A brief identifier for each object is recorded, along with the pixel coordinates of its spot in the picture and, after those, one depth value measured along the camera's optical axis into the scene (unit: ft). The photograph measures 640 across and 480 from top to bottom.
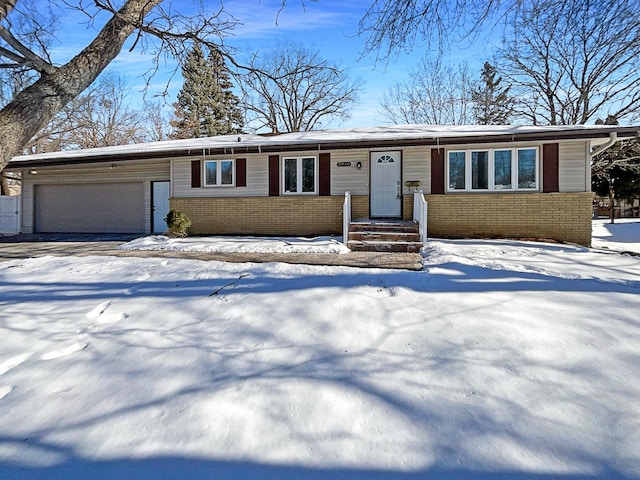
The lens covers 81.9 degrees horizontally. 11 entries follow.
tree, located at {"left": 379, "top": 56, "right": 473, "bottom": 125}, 93.61
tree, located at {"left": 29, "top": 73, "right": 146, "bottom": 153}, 92.89
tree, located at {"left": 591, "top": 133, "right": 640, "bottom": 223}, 61.57
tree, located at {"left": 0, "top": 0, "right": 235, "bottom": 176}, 11.50
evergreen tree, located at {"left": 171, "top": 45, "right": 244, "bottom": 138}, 108.37
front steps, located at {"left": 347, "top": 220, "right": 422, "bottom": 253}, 28.71
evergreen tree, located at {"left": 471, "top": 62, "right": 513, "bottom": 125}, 82.43
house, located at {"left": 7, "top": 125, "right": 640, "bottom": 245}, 34.04
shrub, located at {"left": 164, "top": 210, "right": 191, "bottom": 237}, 38.81
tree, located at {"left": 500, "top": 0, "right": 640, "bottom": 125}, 62.39
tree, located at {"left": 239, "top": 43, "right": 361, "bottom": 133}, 101.55
